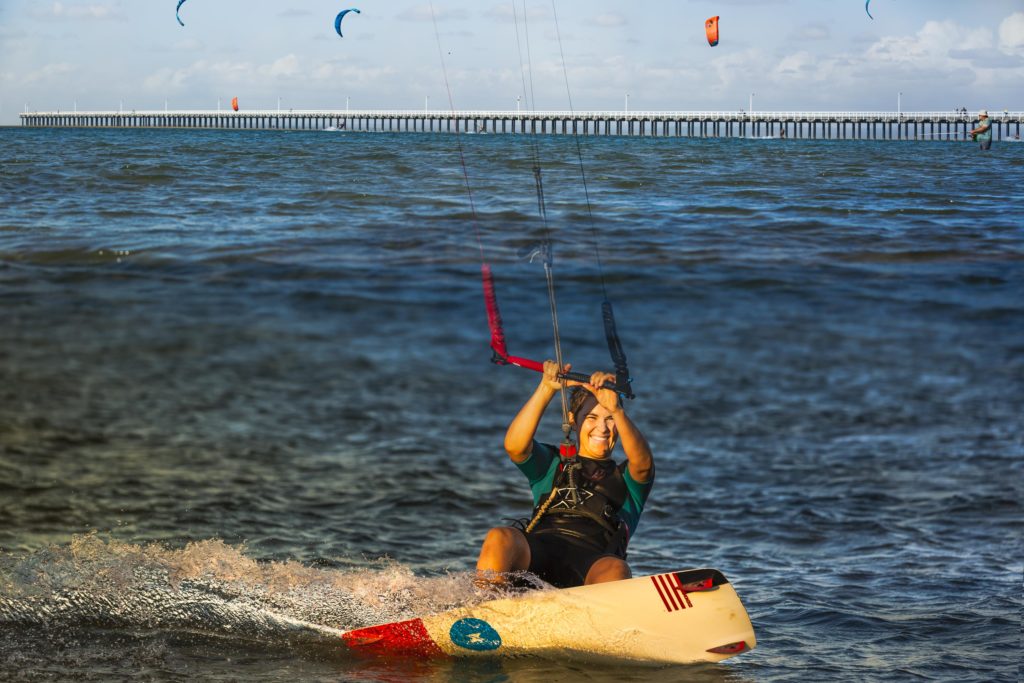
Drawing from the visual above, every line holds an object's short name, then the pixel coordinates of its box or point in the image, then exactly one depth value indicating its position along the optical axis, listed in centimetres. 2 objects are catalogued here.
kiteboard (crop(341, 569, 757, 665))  806
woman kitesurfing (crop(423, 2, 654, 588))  791
